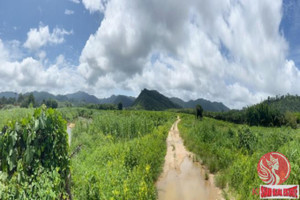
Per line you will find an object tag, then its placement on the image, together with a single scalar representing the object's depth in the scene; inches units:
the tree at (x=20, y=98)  5442.4
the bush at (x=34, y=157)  126.4
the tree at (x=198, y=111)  1748.3
